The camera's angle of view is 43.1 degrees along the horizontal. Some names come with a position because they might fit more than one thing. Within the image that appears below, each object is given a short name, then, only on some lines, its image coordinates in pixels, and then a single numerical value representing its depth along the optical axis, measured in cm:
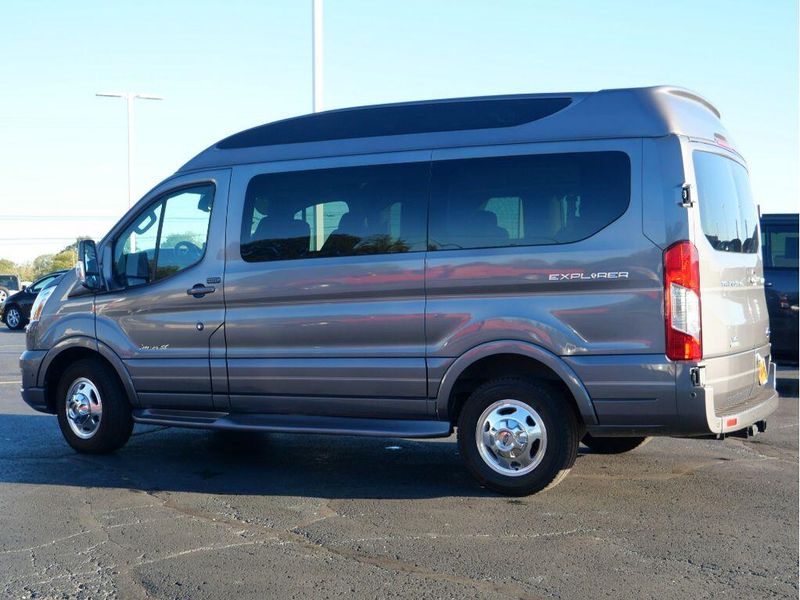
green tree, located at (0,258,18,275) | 11114
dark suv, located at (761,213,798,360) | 1145
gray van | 604
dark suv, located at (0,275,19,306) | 3797
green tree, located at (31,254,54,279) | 11338
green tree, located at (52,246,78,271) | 8404
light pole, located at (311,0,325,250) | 1546
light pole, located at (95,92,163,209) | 3076
